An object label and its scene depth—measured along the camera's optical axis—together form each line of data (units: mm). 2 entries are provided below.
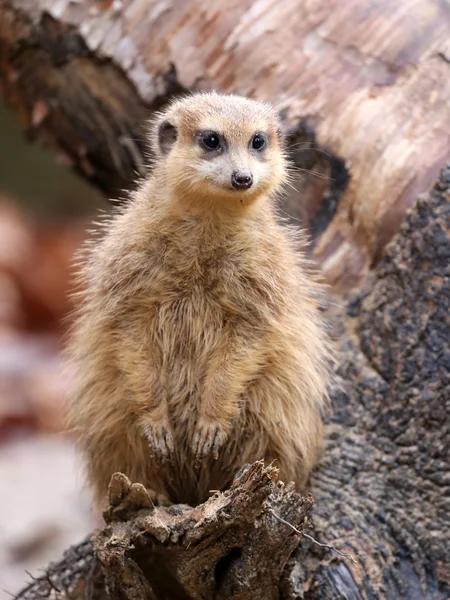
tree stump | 5918
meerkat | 7078
